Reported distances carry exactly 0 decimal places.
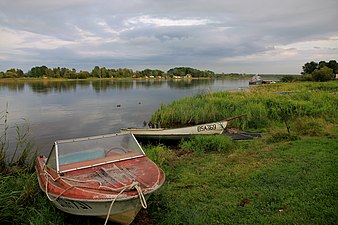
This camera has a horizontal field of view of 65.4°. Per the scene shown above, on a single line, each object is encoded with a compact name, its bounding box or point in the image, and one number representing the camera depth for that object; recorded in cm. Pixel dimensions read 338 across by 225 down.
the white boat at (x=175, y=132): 1170
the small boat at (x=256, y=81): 6419
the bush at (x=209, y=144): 965
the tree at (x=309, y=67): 6543
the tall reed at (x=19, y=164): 780
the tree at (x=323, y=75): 4569
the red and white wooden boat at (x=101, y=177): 405
